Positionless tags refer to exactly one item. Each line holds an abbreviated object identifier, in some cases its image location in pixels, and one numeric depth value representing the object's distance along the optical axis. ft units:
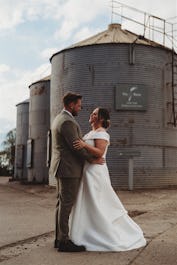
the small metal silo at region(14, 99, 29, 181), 89.56
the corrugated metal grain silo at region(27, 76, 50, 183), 74.79
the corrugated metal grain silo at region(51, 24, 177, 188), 54.60
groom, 14.96
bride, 15.25
